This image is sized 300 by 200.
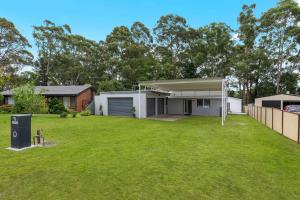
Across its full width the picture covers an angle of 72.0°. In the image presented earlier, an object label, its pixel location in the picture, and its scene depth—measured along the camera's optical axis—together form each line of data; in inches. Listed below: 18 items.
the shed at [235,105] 1102.4
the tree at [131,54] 1209.0
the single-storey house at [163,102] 702.5
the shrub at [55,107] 796.6
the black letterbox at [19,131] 259.4
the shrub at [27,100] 681.0
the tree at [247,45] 1171.9
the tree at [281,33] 1077.1
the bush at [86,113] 749.8
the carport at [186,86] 532.3
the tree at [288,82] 1206.3
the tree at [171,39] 1253.1
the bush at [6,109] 834.8
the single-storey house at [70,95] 892.0
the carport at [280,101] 880.4
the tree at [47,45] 1316.4
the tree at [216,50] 1205.1
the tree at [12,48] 1105.4
